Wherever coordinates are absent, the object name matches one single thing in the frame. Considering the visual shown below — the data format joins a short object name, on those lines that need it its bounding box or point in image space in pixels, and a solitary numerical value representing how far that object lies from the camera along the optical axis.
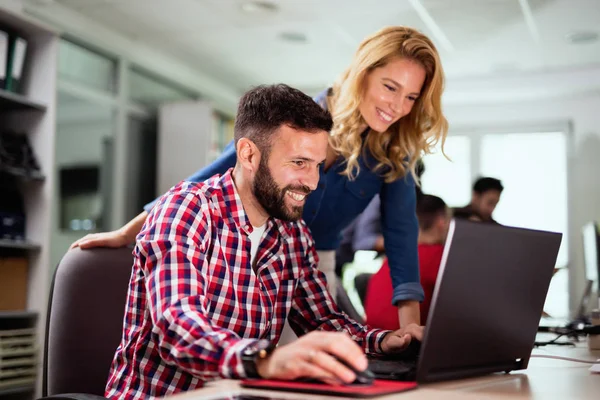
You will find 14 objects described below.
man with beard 1.01
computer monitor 2.90
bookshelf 3.79
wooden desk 0.81
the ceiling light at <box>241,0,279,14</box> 4.80
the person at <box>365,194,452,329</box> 2.25
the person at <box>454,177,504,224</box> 4.94
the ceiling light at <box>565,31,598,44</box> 5.42
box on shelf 3.71
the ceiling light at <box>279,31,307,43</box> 5.46
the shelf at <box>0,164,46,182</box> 3.64
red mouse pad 0.80
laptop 0.91
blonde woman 1.84
